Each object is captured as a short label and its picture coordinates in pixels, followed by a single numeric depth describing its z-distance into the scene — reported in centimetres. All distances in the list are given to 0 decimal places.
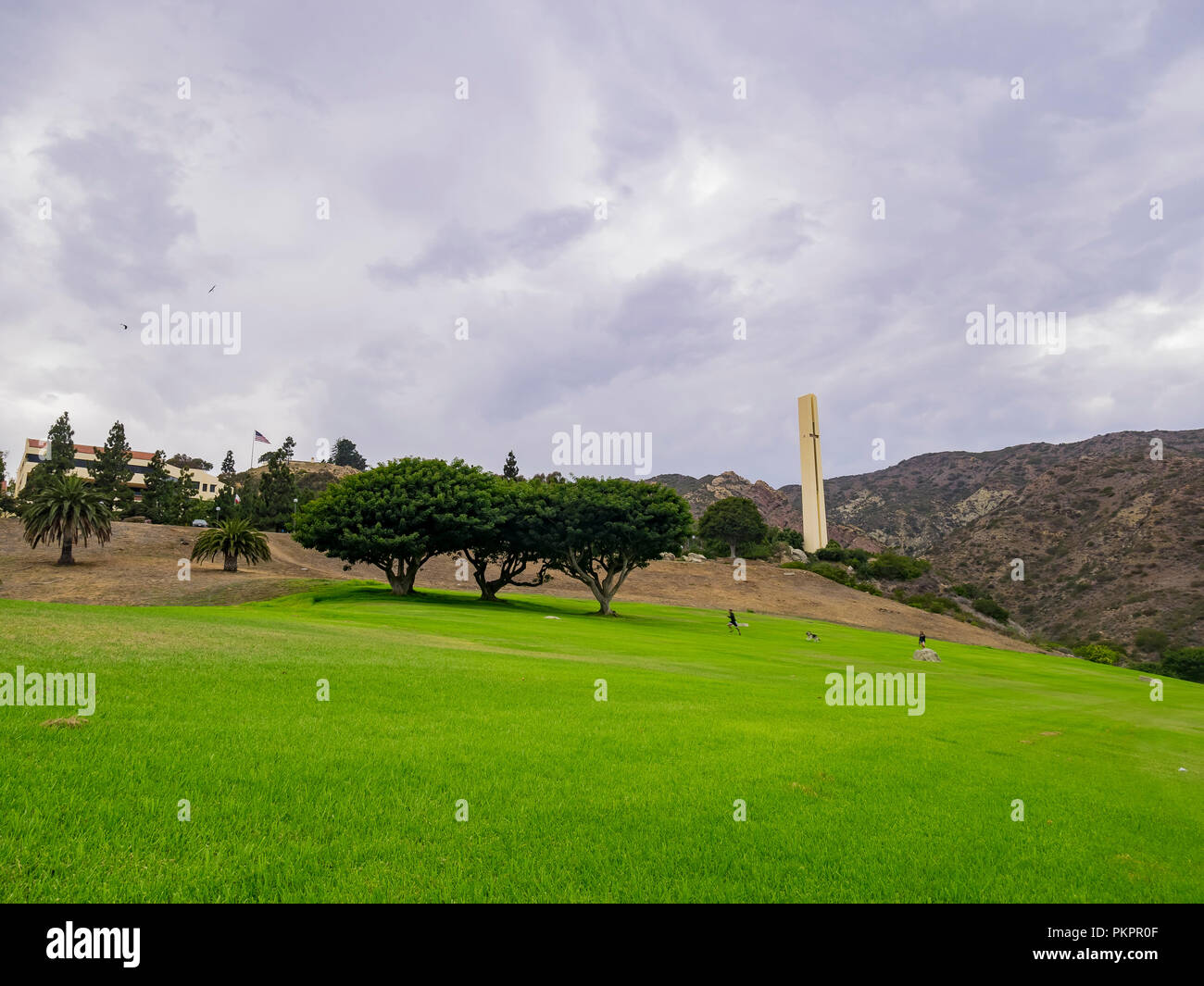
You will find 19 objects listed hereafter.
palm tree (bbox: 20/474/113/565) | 6519
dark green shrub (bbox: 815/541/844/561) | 12075
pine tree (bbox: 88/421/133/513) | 10412
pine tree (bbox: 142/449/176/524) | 10004
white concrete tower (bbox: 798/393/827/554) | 13862
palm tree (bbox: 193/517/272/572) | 6975
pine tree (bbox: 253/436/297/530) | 10282
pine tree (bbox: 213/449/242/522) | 10019
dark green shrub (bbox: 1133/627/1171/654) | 8206
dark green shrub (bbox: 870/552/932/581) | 11125
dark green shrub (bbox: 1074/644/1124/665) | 7434
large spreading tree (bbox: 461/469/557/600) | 5594
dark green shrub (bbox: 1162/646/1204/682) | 6812
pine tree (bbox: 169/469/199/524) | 9712
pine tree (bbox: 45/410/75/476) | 11079
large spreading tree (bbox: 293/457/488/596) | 5456
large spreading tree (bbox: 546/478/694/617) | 5356
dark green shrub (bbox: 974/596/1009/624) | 9625
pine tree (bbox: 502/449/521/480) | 13438
